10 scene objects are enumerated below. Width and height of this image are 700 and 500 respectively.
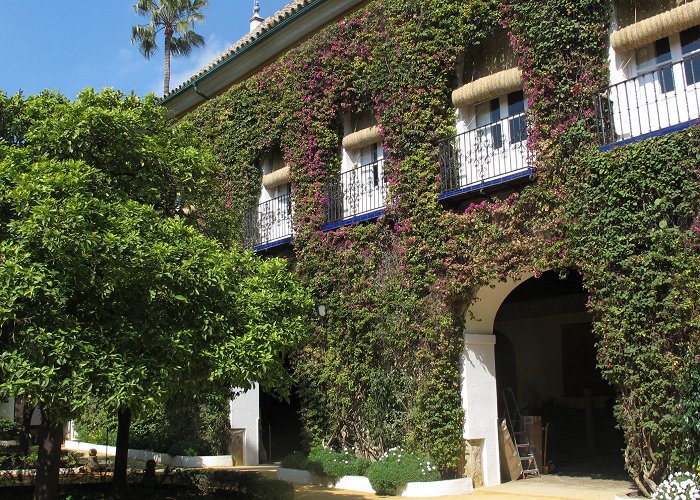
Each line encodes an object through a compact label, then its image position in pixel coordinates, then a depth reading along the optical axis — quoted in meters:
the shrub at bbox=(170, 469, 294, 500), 9.95
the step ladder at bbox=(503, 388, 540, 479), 12.38
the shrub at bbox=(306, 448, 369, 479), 12.02
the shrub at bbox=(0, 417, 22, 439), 22.25
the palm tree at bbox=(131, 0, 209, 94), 28.95
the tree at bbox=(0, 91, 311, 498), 6.57
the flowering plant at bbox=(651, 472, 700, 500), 7.86
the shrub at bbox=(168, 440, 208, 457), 15.44
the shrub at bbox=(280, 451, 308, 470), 12.81
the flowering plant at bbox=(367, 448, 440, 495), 10.82
